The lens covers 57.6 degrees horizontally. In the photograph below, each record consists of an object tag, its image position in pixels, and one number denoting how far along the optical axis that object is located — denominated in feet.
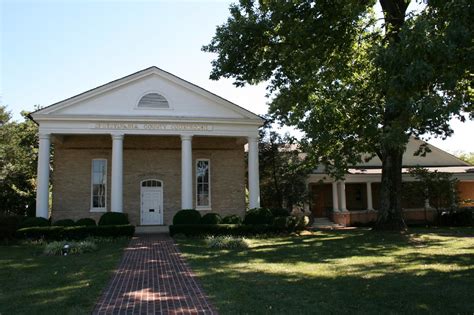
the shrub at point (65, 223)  70.74
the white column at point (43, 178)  74.28
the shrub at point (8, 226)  64.06
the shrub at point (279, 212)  81.66
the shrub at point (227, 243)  56.49
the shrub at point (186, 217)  72.64
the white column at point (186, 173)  77.77
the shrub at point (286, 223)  73.92
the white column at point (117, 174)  75.51
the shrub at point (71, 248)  50.96
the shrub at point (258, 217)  74.95
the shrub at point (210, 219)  73.15
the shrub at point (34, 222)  68.44
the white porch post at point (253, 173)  81.56
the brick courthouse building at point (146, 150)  77.56
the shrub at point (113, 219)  69.97
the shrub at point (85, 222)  71.39
